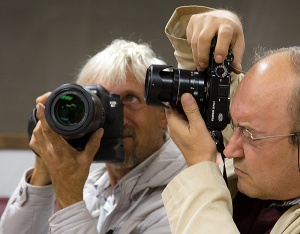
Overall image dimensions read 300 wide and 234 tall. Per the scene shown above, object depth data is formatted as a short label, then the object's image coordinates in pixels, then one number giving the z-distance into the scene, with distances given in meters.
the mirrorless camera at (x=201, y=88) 2.34
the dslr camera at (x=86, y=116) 2.49
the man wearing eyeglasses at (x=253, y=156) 2.27
